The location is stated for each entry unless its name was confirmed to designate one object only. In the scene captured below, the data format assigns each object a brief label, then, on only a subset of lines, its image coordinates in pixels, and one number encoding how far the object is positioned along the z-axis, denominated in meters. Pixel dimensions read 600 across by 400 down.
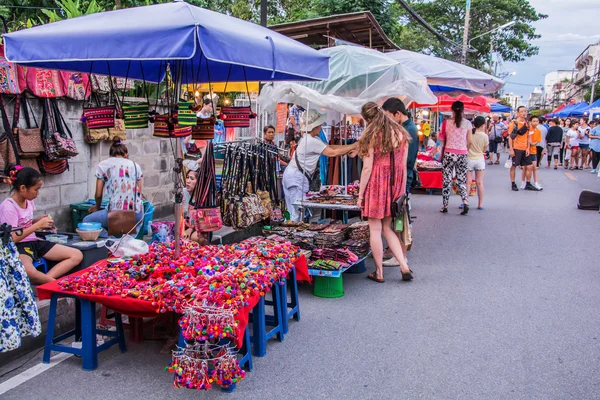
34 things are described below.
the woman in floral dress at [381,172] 5.96
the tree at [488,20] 35.47
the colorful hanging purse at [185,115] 4.45
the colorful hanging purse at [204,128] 5.25
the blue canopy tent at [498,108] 30.75
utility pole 27.62
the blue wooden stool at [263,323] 4.23
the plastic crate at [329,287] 5.84
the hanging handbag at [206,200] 6.28
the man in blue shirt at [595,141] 17.98
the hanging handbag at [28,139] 6.23
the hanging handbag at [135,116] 4.69
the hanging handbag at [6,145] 5.98
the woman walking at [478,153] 10.76
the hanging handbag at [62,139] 6.67
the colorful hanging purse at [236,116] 5.45
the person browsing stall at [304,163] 7.56
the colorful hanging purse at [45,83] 6.32
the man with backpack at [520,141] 13.50
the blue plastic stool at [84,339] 3.97
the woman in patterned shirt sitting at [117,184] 6.56
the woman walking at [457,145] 10.30
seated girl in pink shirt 4.85
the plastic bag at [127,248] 4.73
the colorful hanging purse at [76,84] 6.84
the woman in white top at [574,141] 20.80
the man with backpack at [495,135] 23.23
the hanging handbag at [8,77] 5.91
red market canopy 14.80
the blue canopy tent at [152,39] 3.62
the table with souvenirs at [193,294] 3.45
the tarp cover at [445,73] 10.22
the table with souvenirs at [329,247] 5.85
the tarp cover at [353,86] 7.25
